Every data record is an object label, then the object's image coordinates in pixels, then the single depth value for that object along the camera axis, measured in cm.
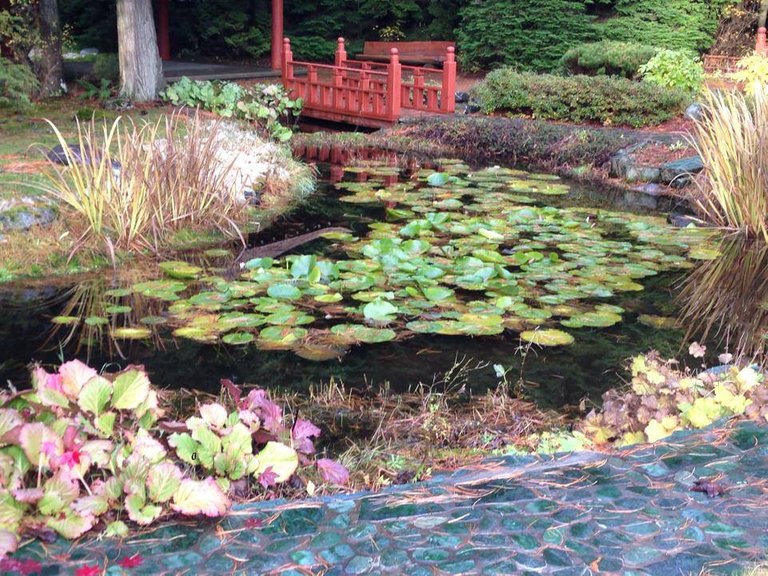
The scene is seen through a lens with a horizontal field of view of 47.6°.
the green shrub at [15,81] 896
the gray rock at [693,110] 1064
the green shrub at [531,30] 1625
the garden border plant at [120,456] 241
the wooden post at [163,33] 1752
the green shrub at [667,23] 1596
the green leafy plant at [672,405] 321
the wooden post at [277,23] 1623
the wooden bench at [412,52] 1695
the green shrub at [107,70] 1293
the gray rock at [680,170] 877
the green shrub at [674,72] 1173
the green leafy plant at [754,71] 1007
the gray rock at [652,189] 890
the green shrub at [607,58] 1262
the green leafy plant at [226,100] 1162
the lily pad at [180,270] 564
